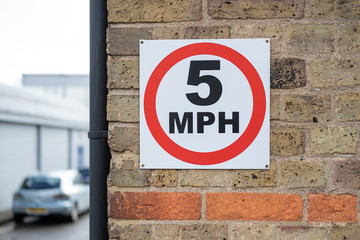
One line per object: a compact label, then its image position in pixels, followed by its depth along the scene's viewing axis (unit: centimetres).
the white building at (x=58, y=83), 2709
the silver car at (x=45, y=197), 908
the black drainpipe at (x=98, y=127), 153
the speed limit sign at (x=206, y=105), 147
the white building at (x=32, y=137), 1184
